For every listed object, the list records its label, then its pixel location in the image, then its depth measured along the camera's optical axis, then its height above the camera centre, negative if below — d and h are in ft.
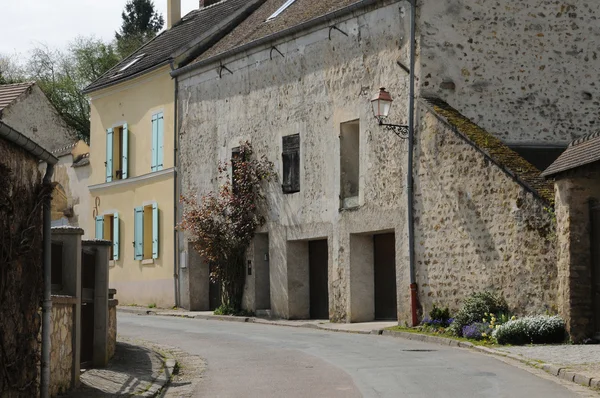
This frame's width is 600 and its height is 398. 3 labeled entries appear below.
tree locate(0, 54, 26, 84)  161.58 +34.28
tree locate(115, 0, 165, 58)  204.54 +52.92
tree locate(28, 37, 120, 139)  152.01 +33.17
